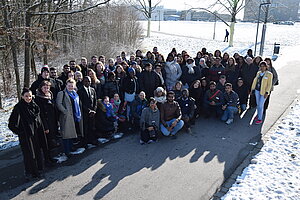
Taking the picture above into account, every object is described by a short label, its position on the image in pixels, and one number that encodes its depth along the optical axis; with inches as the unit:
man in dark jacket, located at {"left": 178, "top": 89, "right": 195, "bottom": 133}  321.4
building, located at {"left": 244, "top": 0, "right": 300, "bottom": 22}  3486.7
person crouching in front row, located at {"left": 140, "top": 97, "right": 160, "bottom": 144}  286.2
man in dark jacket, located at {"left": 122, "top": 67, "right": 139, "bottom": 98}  325.4
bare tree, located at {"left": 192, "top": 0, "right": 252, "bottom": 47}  1085.8
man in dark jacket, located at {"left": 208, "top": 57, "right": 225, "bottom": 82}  386.3
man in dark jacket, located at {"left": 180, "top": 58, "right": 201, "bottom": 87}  382.0
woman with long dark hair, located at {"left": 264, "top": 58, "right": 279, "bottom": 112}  364.1
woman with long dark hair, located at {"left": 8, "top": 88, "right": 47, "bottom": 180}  203.6
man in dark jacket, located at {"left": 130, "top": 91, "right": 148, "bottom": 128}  314.0
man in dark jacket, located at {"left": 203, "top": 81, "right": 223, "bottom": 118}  353.4
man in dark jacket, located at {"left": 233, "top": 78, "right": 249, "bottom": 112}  375.6
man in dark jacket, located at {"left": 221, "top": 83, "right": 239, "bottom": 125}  349.0
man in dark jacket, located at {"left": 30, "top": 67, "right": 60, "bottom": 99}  260.5
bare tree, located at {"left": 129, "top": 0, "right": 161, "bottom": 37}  1470.2
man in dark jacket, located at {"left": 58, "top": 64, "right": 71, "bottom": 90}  300.6
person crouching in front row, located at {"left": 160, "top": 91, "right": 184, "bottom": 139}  297.8
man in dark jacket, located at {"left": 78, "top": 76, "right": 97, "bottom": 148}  265.6
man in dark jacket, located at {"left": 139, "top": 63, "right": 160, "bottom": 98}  342.0
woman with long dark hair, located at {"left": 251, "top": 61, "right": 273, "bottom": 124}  336.8
